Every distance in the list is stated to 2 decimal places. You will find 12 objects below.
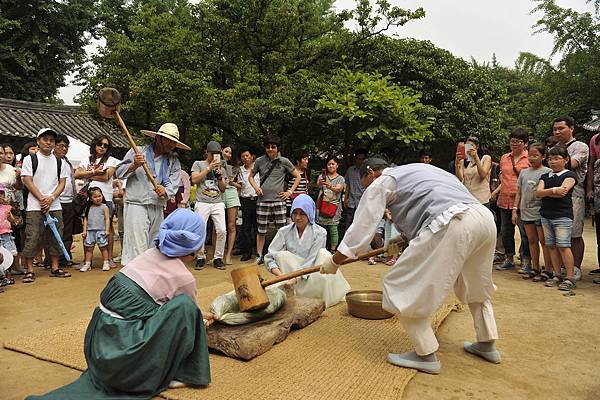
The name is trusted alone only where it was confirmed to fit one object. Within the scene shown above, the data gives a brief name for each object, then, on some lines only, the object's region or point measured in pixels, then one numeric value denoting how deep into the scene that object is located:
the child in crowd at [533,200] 6.01
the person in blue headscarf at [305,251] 4.81
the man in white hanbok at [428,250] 3.14
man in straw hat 4.95
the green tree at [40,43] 14.95
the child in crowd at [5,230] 5.66
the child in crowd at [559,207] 5.53
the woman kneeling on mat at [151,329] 2.70
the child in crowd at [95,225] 6.61
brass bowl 4.36
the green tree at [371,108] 7.69
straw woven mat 2.89
